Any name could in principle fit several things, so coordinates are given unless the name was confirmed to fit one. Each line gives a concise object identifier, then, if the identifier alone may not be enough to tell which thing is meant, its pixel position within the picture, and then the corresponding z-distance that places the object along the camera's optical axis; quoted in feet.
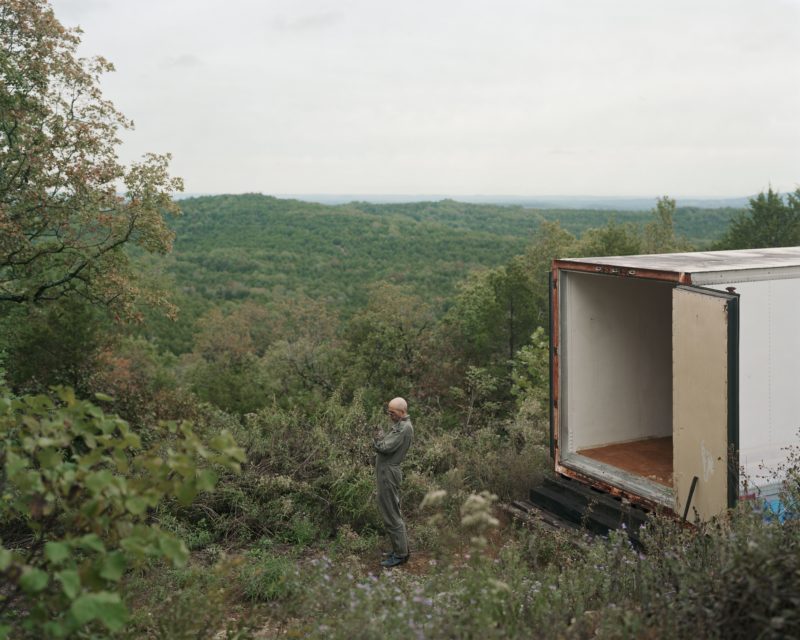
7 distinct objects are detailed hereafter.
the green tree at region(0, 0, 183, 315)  37.22
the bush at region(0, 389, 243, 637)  8.62
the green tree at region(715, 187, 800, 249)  96.53
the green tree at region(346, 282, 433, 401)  48.83
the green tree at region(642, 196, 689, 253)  118.73
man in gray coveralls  21.39
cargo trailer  17.93
